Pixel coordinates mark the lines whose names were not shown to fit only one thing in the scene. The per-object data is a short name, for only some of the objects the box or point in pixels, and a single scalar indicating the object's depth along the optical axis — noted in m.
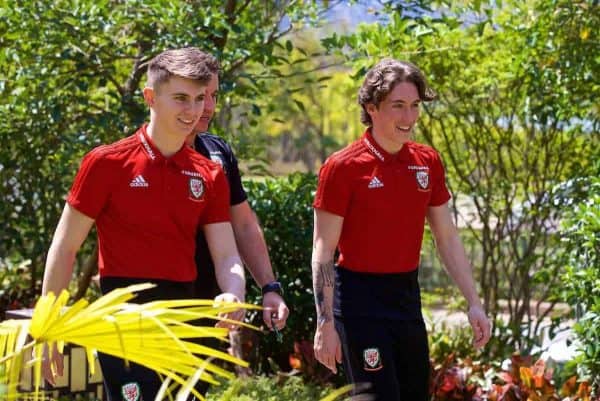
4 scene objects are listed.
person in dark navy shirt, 6.63
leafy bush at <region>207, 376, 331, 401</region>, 10.27
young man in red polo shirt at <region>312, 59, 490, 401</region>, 6.86
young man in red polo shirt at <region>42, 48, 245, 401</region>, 5.98
